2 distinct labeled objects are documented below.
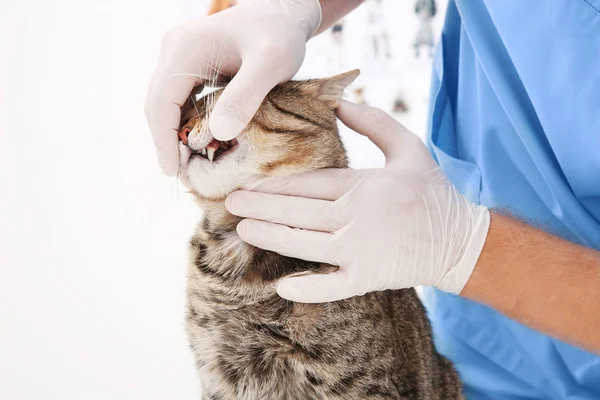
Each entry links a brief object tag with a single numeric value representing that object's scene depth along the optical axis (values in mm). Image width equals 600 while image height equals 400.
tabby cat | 626
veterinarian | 633
